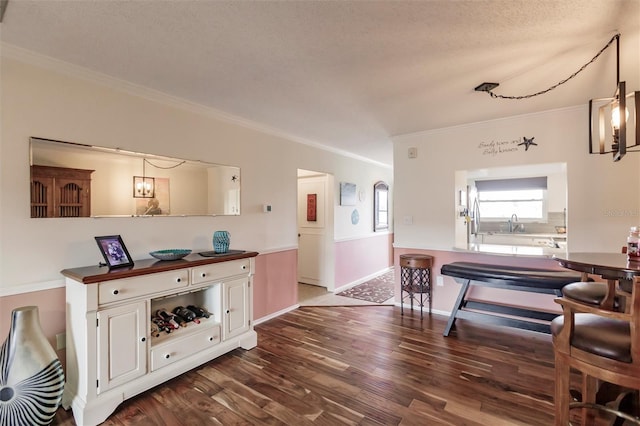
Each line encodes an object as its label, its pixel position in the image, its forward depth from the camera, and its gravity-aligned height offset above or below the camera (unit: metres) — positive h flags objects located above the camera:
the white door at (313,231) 5.06 -0.34
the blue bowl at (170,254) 2.39 -0.34
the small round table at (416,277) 3.71 -0.90
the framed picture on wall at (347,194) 5.00 +0.33
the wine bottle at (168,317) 2.47 -0.92
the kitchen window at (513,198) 5.23 +0.24
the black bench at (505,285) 2.71 -0.72
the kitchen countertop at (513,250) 3.05 -0.45
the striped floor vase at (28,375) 1.64 -0.94
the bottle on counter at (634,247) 1.62 -0.21
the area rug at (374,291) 4.59 -1.36
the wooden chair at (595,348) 1.24 -0.63
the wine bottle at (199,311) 2.71 -0.93
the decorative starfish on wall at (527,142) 3.23 +0.78
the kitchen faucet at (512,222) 5.43 -0.20
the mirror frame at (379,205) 6.05 +0.16
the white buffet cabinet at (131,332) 1.86 -0.87
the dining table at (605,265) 1.40 -0.29
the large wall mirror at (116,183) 2.01 +0.25
